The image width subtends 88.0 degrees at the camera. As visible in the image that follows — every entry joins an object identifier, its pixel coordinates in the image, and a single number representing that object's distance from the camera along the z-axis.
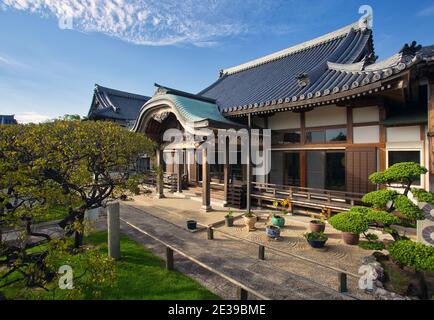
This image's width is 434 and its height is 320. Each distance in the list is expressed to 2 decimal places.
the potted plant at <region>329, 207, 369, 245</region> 4.76
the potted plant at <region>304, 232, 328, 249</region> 7.06
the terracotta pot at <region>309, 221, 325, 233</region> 8.18
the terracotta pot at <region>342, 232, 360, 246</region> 7.42
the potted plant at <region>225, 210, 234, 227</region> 9.34
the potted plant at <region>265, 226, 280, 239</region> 7.82
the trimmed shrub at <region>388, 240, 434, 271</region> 4.09
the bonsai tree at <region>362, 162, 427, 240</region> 4.68
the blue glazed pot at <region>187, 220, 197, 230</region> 8.82
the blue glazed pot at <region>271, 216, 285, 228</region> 8.92
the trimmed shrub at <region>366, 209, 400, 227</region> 4.73
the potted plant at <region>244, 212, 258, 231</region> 8.84
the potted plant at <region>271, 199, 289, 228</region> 8.92
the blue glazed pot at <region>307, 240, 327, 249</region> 7.05
